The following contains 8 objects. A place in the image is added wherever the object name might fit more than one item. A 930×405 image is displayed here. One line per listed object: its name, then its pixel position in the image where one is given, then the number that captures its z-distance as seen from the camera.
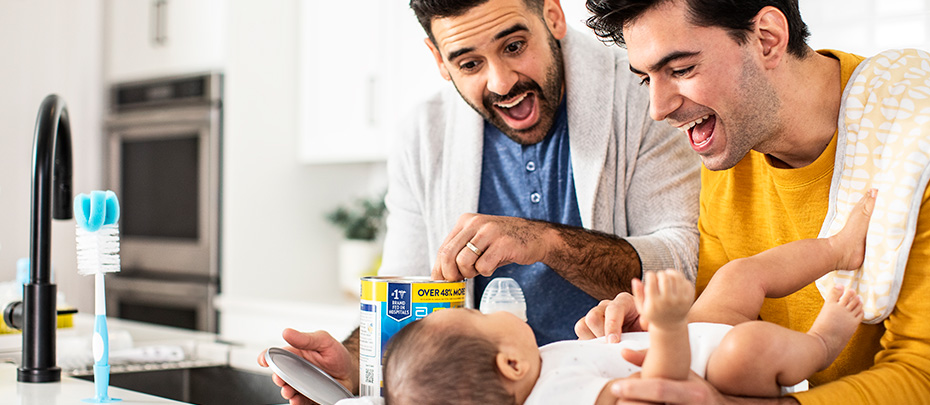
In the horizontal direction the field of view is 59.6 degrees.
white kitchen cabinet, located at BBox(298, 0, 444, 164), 3.16
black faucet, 1.28
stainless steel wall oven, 3.36
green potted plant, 3.42
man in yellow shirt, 1.11
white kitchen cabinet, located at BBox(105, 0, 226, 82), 3.38
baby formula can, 0.92
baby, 0.80
